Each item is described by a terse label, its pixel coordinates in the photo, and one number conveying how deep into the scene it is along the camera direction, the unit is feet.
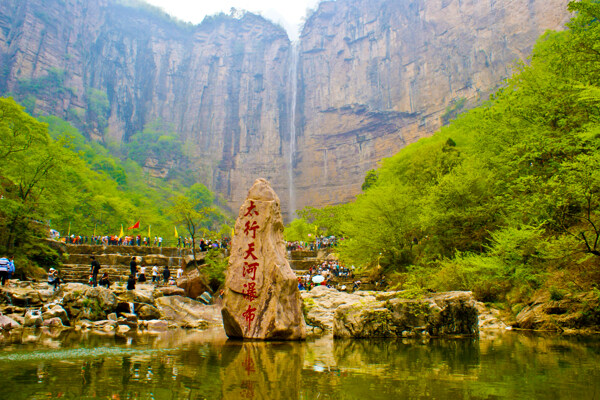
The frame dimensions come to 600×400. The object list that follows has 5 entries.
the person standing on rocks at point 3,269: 43.09
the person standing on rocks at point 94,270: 48.80
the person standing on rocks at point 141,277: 59.98
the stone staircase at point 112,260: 63.46
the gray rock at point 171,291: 46.53
